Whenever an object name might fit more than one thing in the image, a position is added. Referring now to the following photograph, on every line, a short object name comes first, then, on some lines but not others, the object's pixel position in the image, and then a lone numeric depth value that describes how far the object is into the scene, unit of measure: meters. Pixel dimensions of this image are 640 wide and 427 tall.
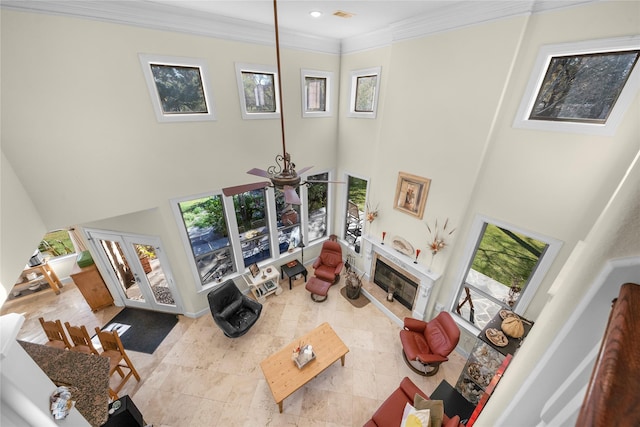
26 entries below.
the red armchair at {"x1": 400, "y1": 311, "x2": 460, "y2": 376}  4.25
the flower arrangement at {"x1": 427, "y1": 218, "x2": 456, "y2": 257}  4.52
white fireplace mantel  4.89
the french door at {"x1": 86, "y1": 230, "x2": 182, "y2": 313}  5.09
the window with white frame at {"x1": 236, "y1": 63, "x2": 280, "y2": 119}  4.62
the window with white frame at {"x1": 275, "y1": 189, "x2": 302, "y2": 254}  6.25
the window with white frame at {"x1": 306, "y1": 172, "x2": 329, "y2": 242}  6.75
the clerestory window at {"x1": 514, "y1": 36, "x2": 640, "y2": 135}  2.73
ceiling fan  3.04
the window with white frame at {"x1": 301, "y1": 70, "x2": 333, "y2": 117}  5.41
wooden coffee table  3.99
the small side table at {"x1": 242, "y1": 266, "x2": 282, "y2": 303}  6.06
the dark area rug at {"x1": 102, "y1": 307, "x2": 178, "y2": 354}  5.12
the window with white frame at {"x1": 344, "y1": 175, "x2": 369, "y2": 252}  6.68
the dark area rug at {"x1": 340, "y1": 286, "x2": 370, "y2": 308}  6.06
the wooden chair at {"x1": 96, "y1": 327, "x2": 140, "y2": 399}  4.19
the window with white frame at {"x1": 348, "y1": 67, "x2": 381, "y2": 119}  5.16
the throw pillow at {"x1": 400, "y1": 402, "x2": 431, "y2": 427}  3.07
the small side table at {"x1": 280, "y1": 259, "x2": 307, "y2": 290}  6.49
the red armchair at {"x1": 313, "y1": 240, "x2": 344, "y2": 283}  6.47
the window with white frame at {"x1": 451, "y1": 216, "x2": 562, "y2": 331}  3.68
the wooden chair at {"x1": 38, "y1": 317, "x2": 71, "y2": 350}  4.29
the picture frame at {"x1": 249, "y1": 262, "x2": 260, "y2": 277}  6.11
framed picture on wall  4.67
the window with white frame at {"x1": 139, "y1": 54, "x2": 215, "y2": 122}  3.83
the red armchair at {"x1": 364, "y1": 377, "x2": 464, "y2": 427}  3.48
